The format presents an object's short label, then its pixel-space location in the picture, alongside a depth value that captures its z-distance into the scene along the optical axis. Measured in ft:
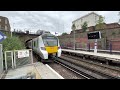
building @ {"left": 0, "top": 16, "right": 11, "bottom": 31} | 194.22
